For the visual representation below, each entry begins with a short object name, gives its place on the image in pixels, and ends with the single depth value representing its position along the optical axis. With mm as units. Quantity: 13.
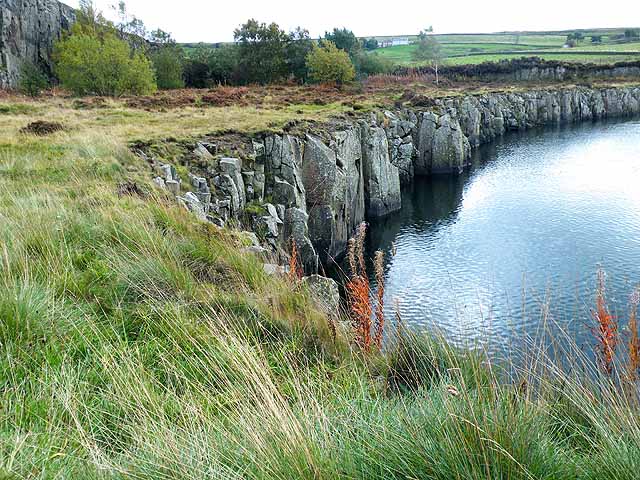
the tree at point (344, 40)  81375
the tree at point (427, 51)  108875
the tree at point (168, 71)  63344
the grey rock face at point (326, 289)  9796
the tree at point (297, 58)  67375
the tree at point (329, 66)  60969
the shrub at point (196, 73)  68625
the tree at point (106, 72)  47188
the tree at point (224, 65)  65250
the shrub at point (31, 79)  62997
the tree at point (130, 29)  90750
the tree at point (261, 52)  64438
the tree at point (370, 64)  81812
